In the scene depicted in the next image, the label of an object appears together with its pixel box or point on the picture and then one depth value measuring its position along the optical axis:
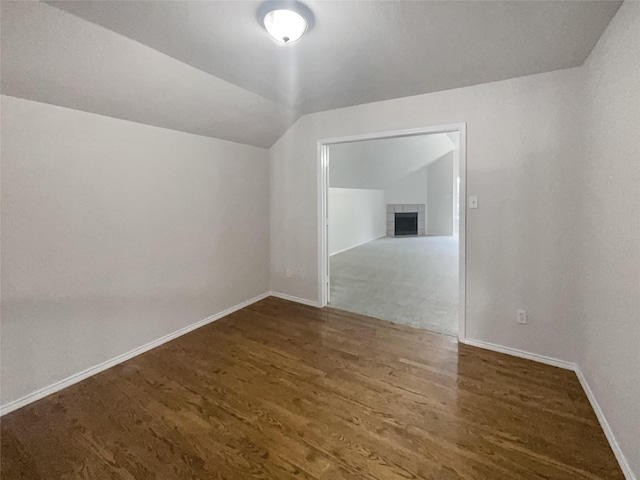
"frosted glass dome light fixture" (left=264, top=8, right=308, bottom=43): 1.57
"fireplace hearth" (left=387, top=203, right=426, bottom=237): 10.02
